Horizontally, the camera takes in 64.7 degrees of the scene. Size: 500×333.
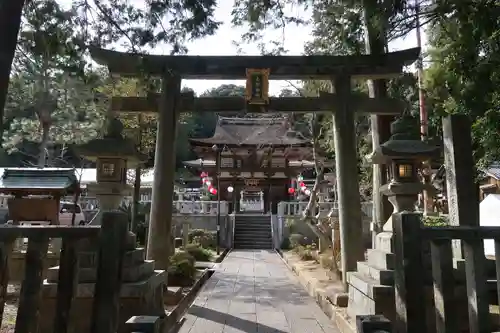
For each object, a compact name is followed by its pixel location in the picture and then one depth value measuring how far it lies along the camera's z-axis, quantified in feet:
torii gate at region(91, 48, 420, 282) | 22.54
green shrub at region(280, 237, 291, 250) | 64.18
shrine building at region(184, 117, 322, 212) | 81.46
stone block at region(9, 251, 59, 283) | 32.40
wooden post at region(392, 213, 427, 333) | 8.20
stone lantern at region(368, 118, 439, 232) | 16.16
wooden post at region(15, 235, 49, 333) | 7.97
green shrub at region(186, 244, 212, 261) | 45.85
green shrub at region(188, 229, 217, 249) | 58.90
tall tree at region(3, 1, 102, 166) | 18.85
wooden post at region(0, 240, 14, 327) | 8.04
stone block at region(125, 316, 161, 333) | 8.86
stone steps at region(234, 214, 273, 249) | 68.41
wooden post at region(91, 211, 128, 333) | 8.34
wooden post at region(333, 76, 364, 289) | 22.22
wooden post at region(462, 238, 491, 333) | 8.07
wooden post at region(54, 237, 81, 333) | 8.18
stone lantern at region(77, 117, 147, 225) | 17.88
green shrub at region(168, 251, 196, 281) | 26.84
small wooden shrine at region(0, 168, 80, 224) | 38.47
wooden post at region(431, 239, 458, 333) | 8.15
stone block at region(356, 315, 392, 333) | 8.39
